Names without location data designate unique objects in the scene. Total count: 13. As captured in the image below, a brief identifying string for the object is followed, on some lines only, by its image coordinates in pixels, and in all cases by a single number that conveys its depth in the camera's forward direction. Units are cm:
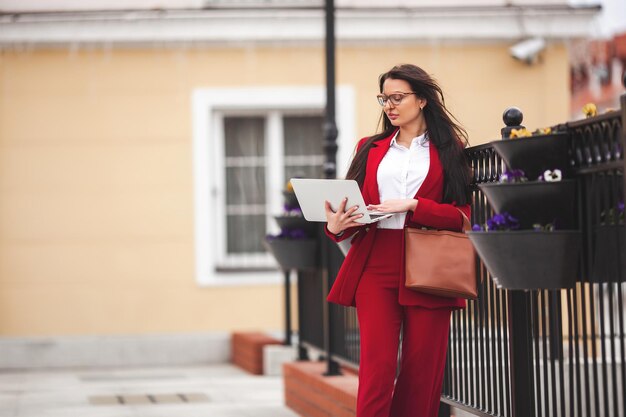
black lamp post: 1066
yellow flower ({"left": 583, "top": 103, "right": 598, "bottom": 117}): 541
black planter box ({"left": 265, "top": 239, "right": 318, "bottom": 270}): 1161
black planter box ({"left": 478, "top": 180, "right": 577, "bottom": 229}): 527
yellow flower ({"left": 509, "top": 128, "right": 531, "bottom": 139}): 548
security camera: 1705
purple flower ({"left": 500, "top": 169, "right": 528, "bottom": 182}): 536
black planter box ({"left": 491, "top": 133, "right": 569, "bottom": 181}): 535
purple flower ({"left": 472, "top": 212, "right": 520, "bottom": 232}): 528
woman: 611
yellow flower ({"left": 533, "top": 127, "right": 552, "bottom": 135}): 541
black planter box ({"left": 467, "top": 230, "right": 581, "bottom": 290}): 519
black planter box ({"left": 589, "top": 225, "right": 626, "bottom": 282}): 511
